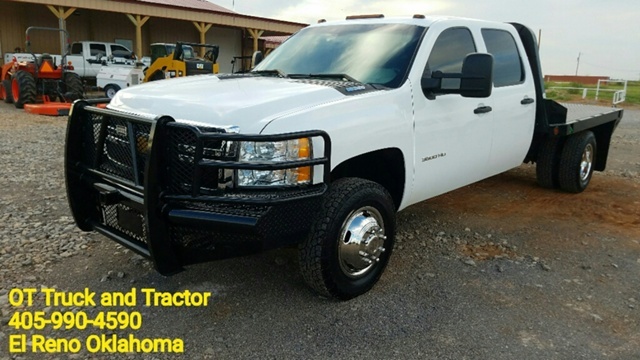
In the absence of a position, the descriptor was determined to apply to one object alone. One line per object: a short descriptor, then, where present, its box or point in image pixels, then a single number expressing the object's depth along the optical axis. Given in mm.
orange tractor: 14156
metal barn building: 21234
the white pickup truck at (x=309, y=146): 2820
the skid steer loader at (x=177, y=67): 15734
